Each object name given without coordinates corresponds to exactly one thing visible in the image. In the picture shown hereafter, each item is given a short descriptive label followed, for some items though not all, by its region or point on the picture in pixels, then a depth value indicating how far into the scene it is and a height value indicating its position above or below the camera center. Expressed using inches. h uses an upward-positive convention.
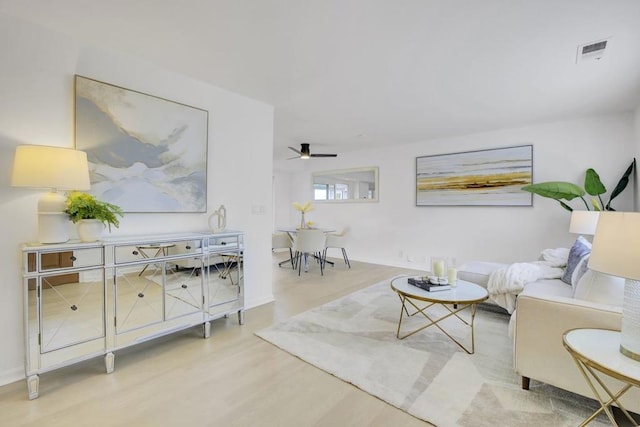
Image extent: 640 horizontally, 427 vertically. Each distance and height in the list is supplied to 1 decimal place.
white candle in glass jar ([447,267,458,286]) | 107.0 -24.7
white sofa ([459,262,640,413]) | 64.6 -26.8
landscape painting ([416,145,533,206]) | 178.1 +21.2
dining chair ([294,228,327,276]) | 199.8 -23.2
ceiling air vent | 86.8 +49.9
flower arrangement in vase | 231.0 +0.2
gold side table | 46.7 -25.5
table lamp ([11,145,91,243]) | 72.5 +7.1
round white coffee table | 92.0 -28.4
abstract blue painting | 91.1 +20.4
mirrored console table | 73.0 -26.1
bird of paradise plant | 144.9 +11.0
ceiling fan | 213.2 +40.9
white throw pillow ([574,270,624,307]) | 70.4 -19.5
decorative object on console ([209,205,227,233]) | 120.3 -5.2
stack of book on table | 100.3 -26.9
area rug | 66.8 -46.4
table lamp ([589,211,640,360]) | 48.8 -8.6
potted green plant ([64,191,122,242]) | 79.7 -2.8
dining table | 222.4 -20.8
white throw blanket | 109.0 -26.2
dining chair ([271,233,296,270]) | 221.5 -25.9
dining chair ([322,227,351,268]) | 224.5 -25.7
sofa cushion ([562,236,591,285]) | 105.0 -16.8
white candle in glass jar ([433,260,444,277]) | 109.7 -22.3
